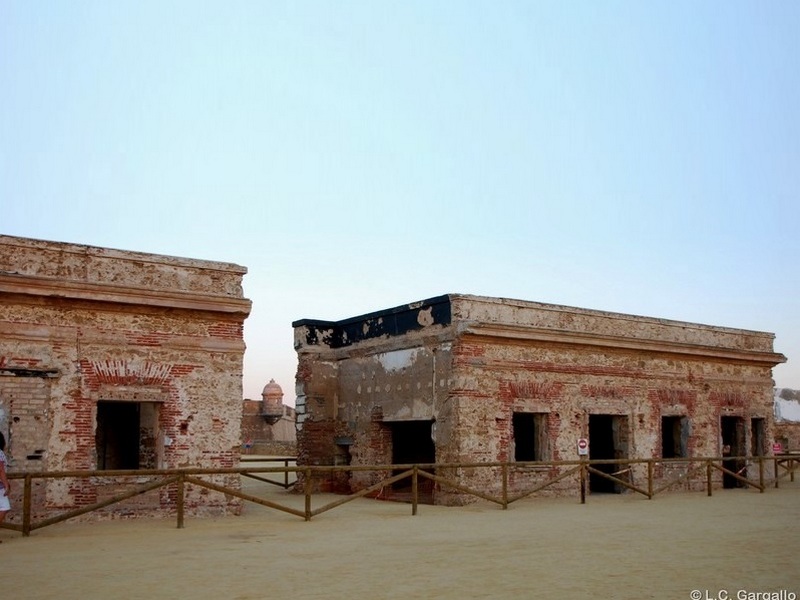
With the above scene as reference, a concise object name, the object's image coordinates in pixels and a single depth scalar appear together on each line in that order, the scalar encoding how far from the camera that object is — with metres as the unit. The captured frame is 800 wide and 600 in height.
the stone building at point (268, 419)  48.69
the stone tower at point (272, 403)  49.44
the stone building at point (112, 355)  13.72
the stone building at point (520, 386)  18.17
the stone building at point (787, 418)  37.56
